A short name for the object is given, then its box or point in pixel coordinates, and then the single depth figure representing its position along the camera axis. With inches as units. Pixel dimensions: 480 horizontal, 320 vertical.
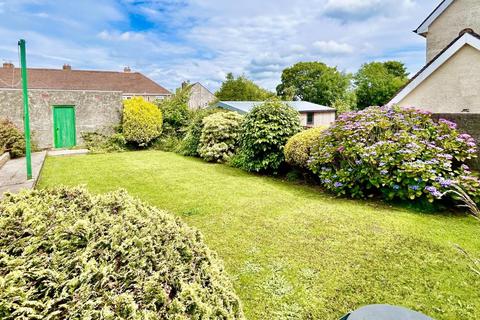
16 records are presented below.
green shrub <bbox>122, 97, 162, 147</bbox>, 608.7
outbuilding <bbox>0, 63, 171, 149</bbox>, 549.6
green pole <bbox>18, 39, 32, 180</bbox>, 269.0
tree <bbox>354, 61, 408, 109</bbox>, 1405.0
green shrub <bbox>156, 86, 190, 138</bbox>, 655.8
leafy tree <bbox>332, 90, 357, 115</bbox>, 1251.5
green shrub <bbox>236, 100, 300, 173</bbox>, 355.6
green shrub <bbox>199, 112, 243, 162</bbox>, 458.9
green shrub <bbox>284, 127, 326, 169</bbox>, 305.3
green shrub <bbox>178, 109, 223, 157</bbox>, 523.8
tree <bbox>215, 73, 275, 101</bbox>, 1380.4
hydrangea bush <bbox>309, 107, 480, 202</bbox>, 220.5
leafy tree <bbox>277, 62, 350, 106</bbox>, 1708.9
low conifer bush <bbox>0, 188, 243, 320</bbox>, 44.9
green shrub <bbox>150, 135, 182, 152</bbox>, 608.8
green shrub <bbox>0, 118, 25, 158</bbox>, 438.6
